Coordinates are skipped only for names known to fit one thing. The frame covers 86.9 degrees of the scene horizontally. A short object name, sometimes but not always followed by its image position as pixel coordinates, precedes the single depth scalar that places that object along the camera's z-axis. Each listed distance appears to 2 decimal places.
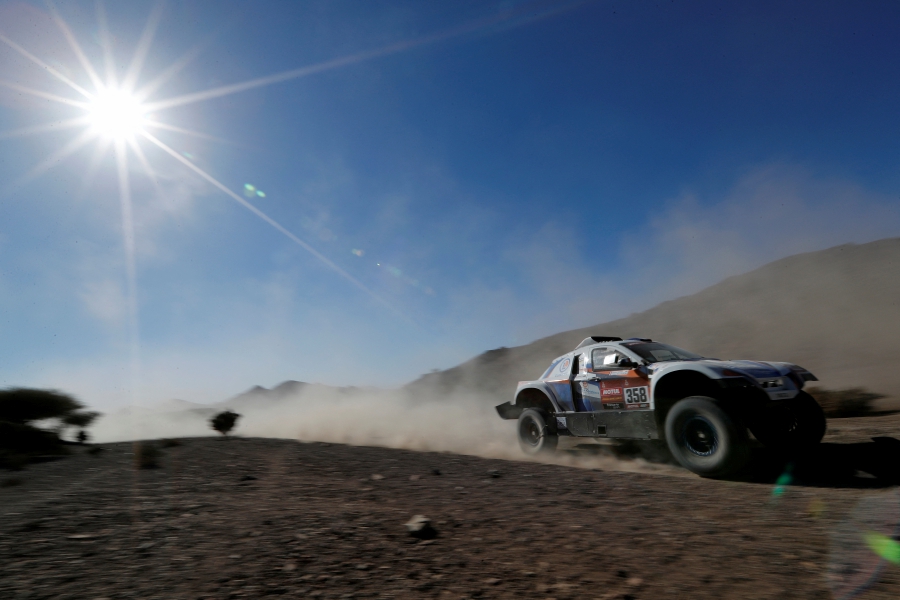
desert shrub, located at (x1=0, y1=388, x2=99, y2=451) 12.38
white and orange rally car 5.74
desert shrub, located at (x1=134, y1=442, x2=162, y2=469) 6.61
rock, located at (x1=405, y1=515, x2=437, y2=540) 3.40
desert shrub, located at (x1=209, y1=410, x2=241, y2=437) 12.09
